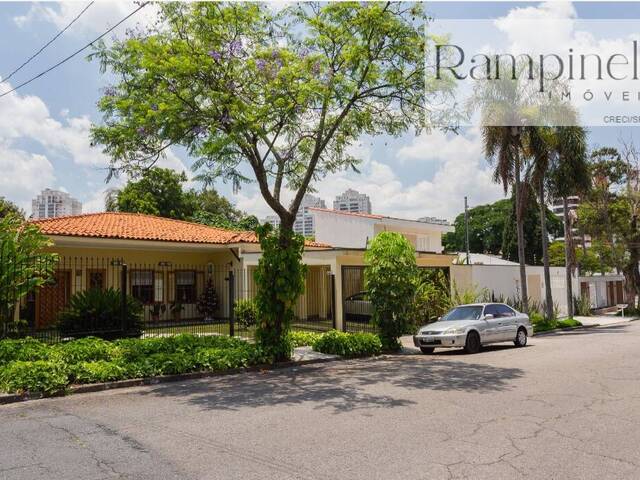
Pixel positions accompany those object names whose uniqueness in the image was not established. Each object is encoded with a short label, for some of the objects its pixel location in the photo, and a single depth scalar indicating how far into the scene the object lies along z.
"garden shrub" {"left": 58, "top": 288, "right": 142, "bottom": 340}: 14.68
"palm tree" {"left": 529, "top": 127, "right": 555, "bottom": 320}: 24.34
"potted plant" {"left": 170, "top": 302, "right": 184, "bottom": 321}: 23.70
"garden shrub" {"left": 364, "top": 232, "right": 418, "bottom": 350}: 15.64
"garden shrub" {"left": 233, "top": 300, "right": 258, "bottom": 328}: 20.91
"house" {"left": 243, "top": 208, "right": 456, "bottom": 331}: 19.78
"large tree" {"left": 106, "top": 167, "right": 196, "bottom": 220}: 40.25
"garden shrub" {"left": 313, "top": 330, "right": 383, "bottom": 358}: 14.54
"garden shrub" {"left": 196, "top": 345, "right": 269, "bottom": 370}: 11.49
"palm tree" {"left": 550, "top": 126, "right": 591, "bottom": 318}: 25.25
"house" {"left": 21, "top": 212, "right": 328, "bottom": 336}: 20.59
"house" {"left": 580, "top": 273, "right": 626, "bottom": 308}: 39.75
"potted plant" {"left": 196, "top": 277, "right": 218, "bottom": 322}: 24.48
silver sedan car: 15.10
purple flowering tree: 11.01
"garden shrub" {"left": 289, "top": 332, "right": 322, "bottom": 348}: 16.11
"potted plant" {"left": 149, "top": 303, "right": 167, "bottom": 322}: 21.95
